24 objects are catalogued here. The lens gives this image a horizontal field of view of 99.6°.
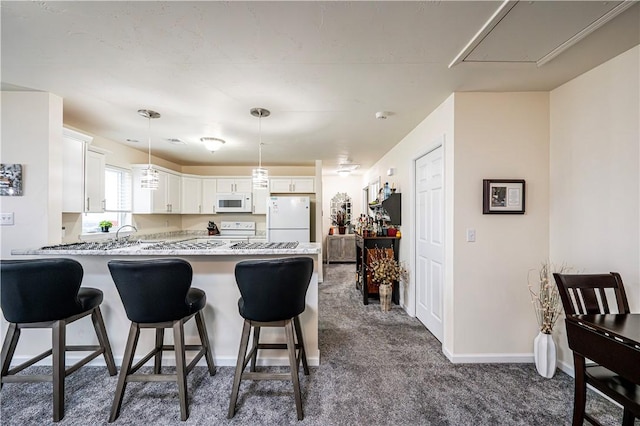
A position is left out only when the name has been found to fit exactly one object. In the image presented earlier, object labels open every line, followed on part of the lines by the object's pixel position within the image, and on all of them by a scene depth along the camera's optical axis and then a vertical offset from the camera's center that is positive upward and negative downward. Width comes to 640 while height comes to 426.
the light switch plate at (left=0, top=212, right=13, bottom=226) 2.33 -0.07
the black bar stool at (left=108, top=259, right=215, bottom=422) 1.69 -0.58
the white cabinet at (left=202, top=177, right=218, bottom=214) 5.43 +0.36
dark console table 3.96 -0.67
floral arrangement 3.72 -0.79
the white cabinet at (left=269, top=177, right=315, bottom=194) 5.45 +0.56
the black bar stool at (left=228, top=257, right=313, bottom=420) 1.72 -0.57
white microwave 5.35 +0.20
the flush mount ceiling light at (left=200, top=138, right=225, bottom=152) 3.37 +0.87
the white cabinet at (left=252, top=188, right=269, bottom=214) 5.43 +0.25
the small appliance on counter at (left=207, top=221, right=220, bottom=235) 5.50 -0.35
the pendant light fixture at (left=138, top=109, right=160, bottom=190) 2.83 +0.36
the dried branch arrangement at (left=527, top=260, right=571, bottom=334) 2.17 -0.68
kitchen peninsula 2.32 -0.83
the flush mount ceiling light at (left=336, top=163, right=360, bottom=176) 5.55 +0.94
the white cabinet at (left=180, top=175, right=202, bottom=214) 5.27 +0.33
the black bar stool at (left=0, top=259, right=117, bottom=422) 1.71 -0.62
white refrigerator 5.09 -0.08
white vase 2.15 -1.12
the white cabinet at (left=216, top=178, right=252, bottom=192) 5.43 +0.55
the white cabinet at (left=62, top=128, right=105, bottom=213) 2.63 +0.38
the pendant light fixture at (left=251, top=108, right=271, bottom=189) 2.74 +0.42
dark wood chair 1.30 -0.79
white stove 5.56 -0.33
